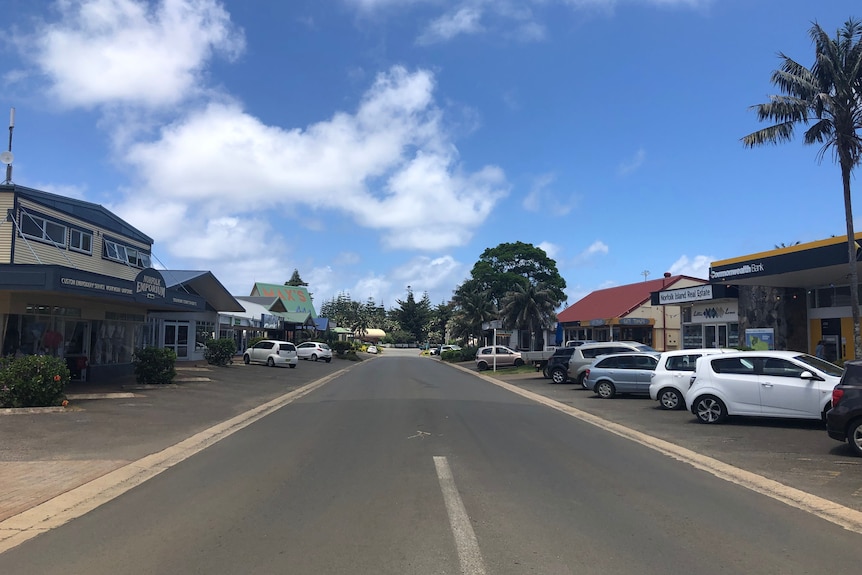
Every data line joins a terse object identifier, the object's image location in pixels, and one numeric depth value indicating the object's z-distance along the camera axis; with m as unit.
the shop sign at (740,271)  23.30
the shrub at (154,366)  22.59
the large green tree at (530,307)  46.38
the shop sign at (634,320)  44.03
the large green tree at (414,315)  122.88
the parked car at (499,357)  43.78
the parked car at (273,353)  39.34
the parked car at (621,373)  20.86
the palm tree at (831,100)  19.56
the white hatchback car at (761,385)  12.74
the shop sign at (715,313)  30.92
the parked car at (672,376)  17.02
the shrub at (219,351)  35.06
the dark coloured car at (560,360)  29.19
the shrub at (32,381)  14.73
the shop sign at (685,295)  30.90
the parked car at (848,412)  9.88
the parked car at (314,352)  52.06
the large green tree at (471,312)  67.06
